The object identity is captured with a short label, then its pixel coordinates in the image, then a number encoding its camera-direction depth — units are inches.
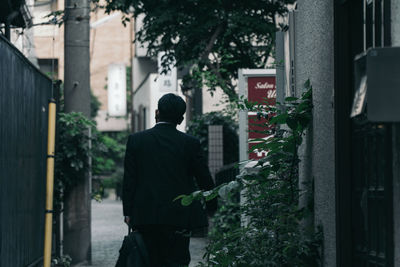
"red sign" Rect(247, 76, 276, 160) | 440.1
